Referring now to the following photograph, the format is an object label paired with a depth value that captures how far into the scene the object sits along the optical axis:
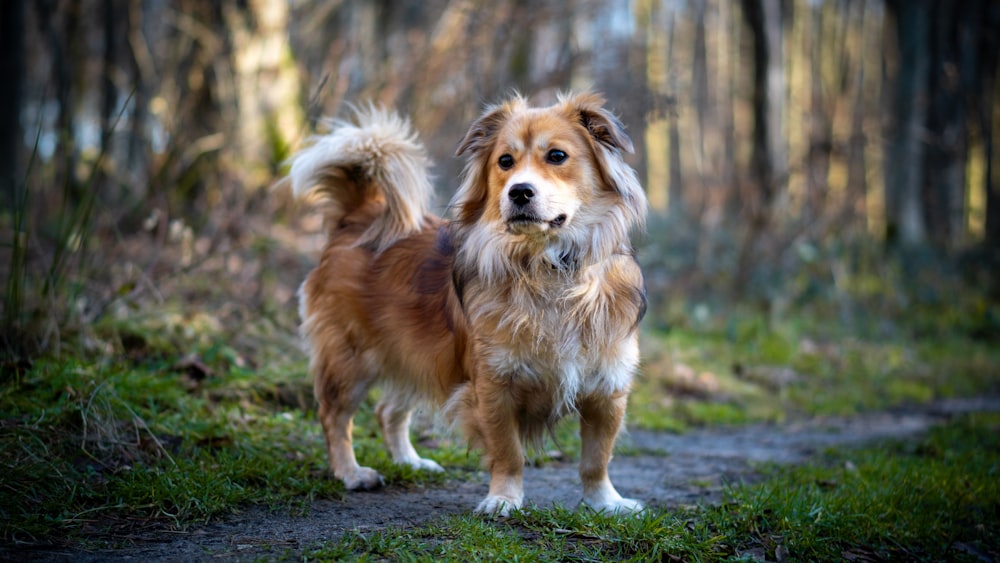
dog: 3.62
